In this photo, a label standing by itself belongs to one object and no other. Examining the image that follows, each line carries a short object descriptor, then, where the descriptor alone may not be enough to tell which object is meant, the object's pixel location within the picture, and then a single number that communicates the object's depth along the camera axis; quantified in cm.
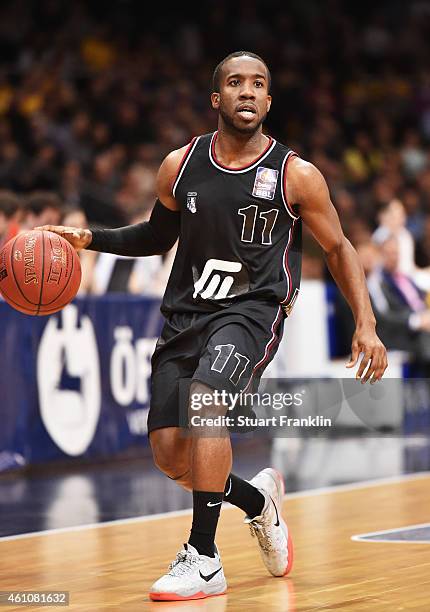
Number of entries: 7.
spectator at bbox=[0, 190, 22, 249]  1742
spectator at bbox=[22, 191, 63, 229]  1769
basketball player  908
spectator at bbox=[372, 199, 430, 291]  2467
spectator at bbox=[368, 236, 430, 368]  2264
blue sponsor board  1685
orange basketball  967
